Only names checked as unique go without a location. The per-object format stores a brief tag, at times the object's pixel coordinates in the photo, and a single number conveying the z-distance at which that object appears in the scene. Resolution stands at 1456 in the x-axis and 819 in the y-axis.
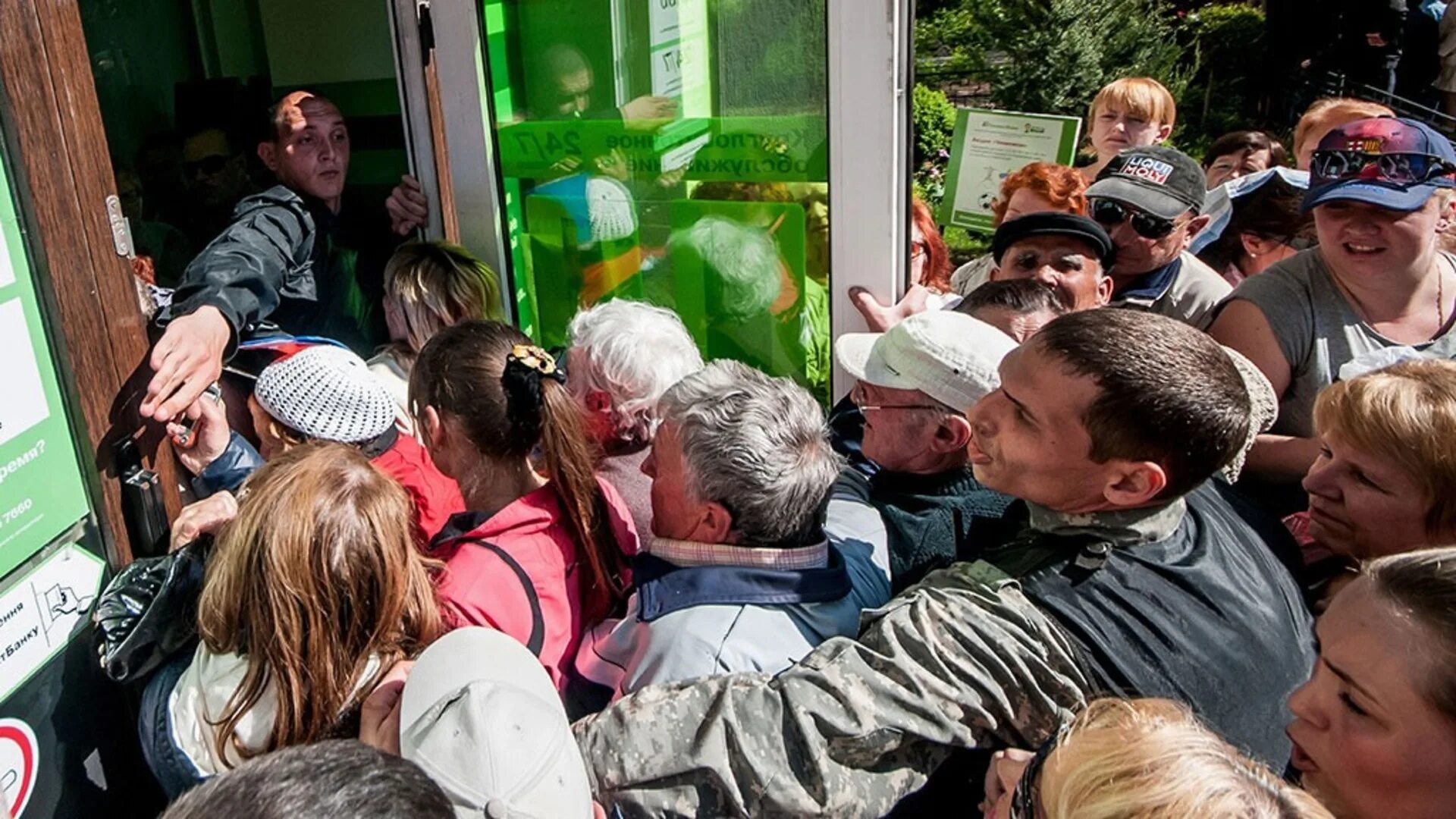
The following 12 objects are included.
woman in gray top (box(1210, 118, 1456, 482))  2.32
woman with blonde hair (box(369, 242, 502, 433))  2.97
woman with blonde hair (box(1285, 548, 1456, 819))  1.13
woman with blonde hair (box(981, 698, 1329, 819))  0.99
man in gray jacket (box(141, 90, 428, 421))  2.63
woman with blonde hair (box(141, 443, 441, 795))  1.57
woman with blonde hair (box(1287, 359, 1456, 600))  1.65
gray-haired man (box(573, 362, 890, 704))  1.63
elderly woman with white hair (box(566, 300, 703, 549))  2.51
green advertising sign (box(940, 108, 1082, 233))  4.48
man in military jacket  1.37
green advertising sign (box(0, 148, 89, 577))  1.63
